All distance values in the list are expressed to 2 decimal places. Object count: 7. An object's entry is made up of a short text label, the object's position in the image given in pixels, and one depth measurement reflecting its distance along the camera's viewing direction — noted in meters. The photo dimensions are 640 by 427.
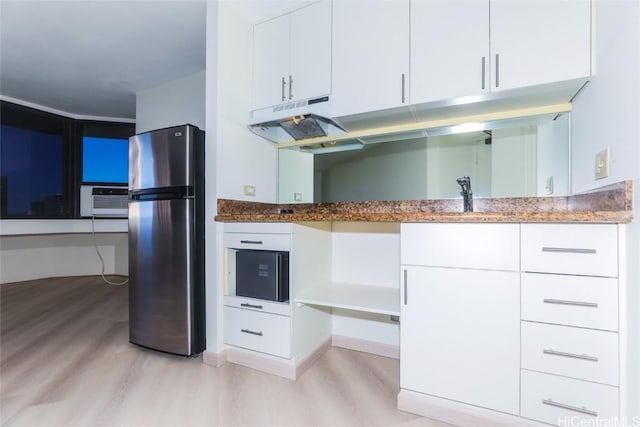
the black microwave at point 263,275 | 1.66
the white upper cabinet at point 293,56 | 1.88
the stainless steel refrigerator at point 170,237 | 1.82
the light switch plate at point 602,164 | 1.16
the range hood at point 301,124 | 1.85
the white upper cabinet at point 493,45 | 1.33
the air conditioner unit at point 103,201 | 3.92
